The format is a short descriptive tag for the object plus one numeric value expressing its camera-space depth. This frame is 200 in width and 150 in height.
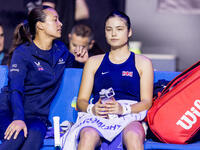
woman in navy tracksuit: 6.56
